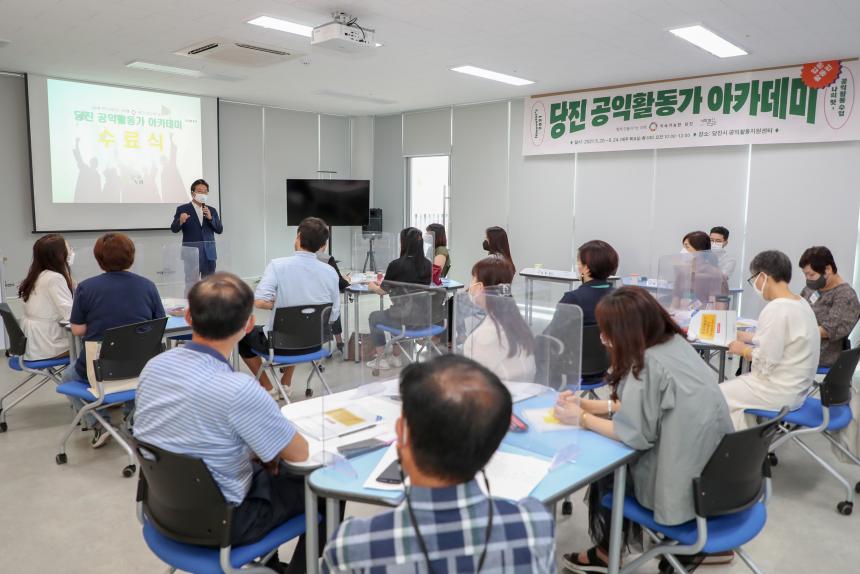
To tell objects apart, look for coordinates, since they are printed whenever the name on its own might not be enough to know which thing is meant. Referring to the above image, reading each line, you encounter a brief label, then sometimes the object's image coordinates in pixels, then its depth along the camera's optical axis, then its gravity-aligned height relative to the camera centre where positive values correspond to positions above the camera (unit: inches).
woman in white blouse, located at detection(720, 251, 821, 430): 115.5 -24.7
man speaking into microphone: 261.4 -3.9
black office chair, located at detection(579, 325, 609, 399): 136.0 -32.4
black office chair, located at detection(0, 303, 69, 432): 155.0 -38.8
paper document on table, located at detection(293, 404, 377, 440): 82.5 -28.6
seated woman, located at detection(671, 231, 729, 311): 179.3 -19.6
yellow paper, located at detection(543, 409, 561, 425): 82.3 -27.0
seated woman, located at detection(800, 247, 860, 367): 146.8 -19.8
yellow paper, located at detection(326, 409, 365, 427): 85.2 -28.3
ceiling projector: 183.5 +53.0
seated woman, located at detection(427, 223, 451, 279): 246.1 -12.9
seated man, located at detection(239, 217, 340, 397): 164.1 -17.5
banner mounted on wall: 235.6 +45.7
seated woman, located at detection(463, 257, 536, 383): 92.4 -19.0
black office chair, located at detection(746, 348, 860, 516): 117.5 -38.6
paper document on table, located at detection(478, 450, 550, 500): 68.5 -29.9
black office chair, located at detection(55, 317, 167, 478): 129.1 -32.0
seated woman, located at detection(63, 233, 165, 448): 136.3 -19.2
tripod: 282.4 -21.8
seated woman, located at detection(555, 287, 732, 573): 76.6 -23.3
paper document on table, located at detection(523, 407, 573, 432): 81.7 -27.3
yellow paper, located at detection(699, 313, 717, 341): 144.9 -25.7
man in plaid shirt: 42.1 -20.2
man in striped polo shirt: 69.4 -22.7
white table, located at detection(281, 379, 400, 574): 74.1 -29.0
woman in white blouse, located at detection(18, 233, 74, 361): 154.9 -22.3
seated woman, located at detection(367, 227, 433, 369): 205.8 -17.6
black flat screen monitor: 374.6 +7.2
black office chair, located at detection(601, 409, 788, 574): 74.7 -35.9
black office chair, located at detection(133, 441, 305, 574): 68.9 -35.7
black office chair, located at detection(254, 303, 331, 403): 159.0 -32.0
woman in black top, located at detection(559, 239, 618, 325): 134.3 -12.5
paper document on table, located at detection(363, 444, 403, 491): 68.3 -29.6
